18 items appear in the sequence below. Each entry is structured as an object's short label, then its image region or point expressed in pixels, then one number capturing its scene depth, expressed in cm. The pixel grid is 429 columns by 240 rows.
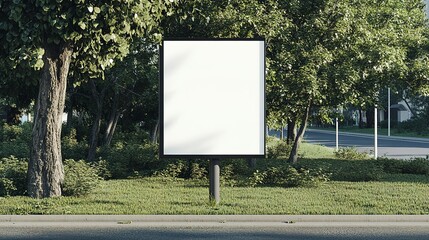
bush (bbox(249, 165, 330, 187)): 1548
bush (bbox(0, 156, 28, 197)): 1361
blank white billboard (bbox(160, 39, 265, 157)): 1253
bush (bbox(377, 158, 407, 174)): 1973
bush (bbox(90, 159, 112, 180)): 1765
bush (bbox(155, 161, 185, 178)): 1758
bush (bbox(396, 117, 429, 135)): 6475
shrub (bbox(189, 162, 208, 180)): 1741
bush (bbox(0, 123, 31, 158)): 2314
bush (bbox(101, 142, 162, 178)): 1823
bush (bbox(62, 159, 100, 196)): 1351
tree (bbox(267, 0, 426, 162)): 1716
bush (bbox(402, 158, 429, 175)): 1916
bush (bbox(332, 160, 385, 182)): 1702
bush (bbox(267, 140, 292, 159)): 2573
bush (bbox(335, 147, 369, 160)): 2594
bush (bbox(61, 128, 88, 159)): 2358
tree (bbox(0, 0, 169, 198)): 1227
